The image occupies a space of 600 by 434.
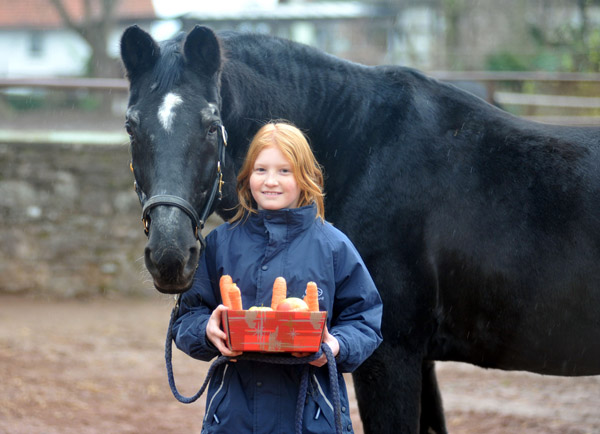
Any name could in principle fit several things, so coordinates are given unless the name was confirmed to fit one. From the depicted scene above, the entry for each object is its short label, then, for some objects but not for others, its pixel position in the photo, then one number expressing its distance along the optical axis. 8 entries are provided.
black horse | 7.79
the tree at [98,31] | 42.82
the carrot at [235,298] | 7.19
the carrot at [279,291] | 7.19
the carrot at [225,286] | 7.21
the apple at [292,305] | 7.13
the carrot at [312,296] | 7.17
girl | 7.24
